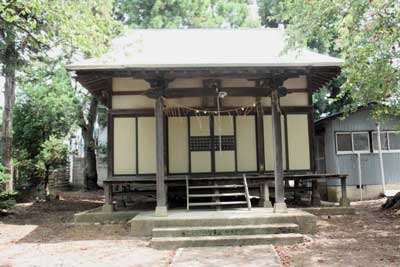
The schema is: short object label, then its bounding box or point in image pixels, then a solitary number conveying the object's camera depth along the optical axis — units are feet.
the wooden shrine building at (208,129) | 35.06
